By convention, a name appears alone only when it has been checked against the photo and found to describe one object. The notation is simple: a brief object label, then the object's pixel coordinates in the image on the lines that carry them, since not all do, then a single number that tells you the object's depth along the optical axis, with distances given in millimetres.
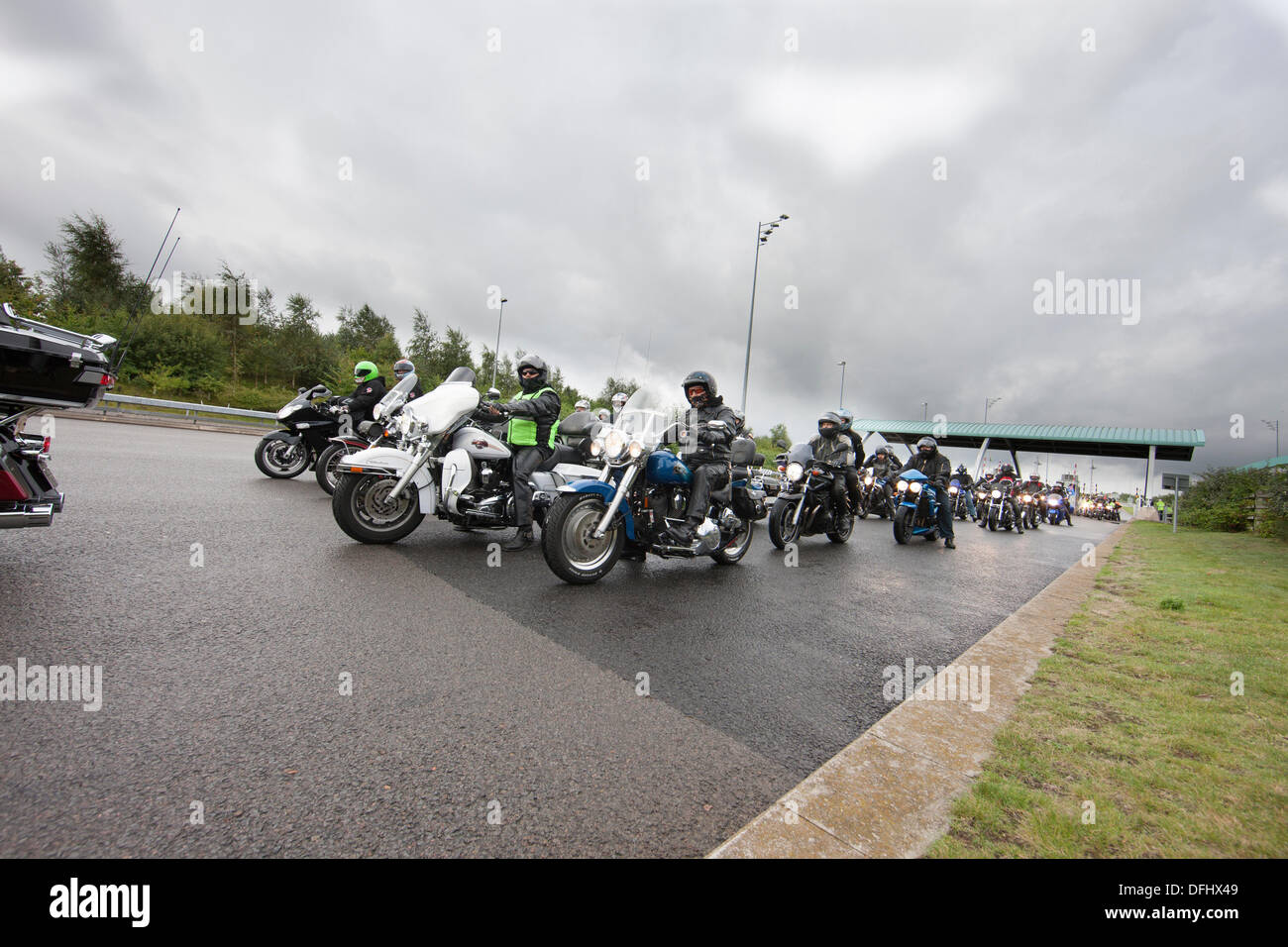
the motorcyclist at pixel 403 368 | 8430
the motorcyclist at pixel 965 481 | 16825
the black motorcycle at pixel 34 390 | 3656
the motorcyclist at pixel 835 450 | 9102
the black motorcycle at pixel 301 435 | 9531
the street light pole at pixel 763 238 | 27219
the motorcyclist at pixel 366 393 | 8969
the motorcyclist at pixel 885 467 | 14383
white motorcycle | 5582
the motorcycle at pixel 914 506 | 10250
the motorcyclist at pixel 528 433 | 6129
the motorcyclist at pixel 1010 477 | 17016
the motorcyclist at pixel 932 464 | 10867
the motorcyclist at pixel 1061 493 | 26000
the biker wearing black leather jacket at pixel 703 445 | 5566
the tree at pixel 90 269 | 36625
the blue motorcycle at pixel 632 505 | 4922
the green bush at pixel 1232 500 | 17344
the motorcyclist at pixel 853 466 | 9336
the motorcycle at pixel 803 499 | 8539
